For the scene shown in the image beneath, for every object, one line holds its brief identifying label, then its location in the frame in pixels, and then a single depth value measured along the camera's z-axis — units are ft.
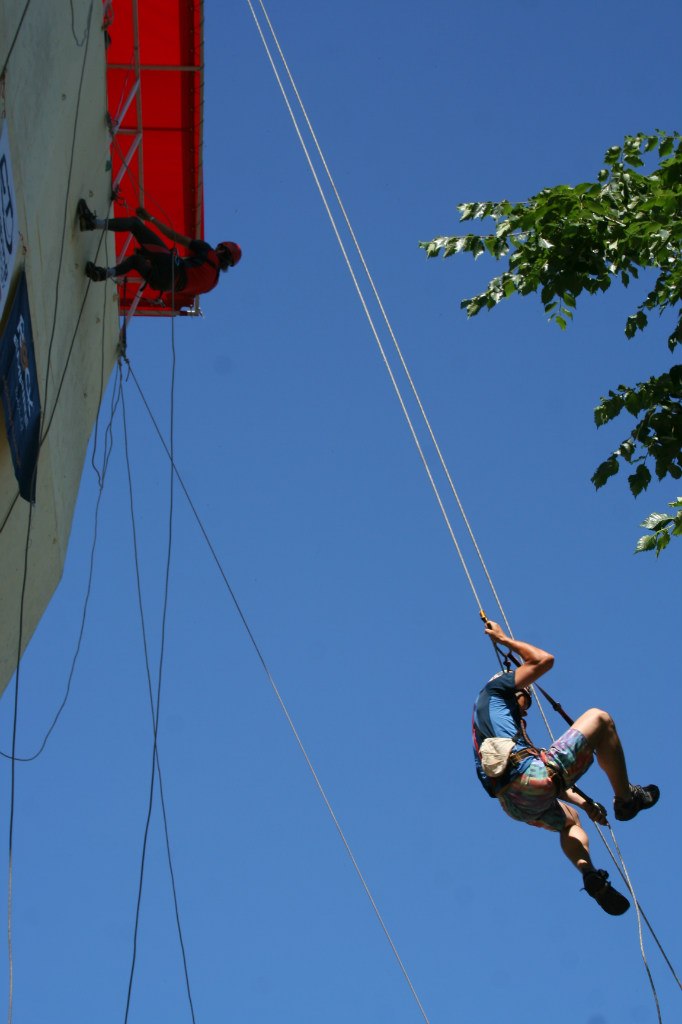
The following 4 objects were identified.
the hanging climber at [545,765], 44.11
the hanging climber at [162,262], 52.80
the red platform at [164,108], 63.05
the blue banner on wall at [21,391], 42.08
